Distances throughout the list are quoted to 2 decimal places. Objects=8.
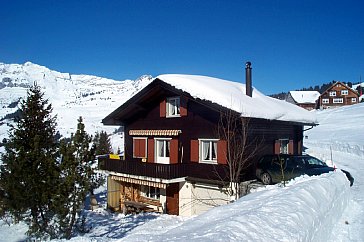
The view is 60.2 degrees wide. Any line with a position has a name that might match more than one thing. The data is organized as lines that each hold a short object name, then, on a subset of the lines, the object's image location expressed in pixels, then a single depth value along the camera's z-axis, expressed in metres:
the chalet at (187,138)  15.79
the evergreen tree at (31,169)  11.80
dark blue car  13.38
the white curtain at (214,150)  16.14
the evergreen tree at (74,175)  10.93
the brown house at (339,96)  77.44
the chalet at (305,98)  89.62
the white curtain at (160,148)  19.04
